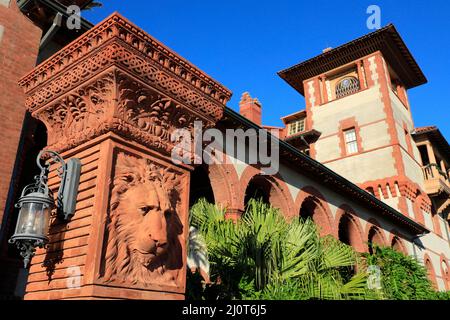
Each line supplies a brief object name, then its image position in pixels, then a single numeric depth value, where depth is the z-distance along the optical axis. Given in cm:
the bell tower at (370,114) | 2286
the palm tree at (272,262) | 544
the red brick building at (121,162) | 332
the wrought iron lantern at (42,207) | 333
